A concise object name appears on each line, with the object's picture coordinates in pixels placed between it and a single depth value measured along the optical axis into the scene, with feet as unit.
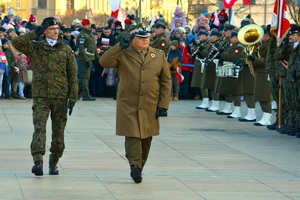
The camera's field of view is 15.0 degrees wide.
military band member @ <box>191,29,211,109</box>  85.44
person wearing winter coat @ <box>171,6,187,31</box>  115.03
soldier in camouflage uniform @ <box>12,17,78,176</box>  44.14
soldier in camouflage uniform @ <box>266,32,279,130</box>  68.59
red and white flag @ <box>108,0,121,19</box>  117.08
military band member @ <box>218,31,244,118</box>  77.97
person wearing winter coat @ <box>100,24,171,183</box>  43.55
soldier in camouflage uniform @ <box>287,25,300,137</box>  63.41
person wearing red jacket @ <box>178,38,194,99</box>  98.17
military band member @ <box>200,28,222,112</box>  83.61
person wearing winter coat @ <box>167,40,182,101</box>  94.89
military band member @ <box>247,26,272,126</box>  72.33
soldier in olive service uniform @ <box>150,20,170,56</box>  88.53
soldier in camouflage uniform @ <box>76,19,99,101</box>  94.17
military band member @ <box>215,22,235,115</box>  80.38
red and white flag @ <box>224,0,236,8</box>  100.65
